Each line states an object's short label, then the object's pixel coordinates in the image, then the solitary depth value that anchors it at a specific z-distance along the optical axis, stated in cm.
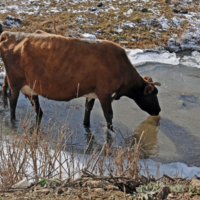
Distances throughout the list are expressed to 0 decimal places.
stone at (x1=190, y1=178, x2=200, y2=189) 653
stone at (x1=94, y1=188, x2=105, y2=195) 644
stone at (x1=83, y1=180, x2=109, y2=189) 665
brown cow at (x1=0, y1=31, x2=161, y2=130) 1195
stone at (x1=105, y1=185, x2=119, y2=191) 663
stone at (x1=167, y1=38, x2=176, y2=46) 2360
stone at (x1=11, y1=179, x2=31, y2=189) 676
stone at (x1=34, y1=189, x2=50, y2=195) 649
